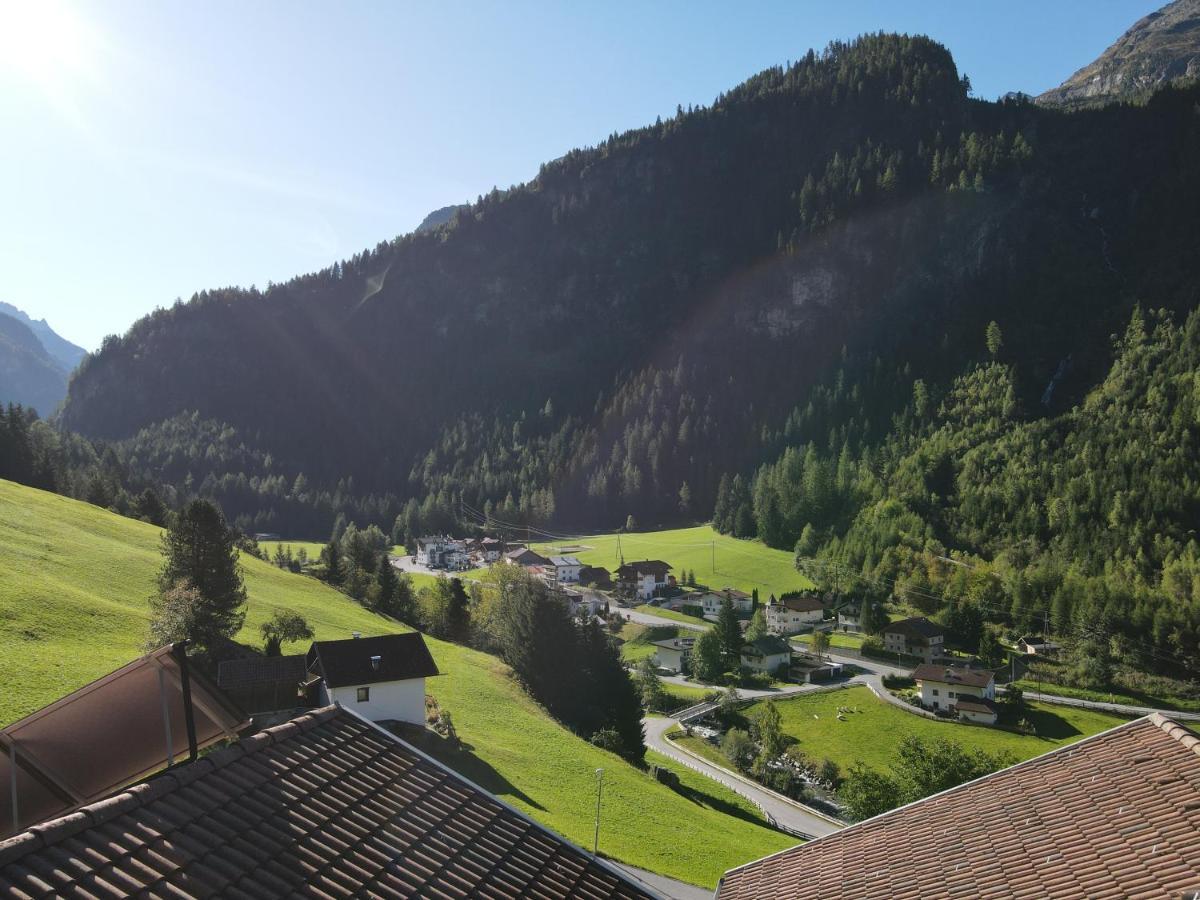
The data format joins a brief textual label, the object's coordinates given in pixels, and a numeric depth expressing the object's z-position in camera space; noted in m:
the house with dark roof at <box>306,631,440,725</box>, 31.30
